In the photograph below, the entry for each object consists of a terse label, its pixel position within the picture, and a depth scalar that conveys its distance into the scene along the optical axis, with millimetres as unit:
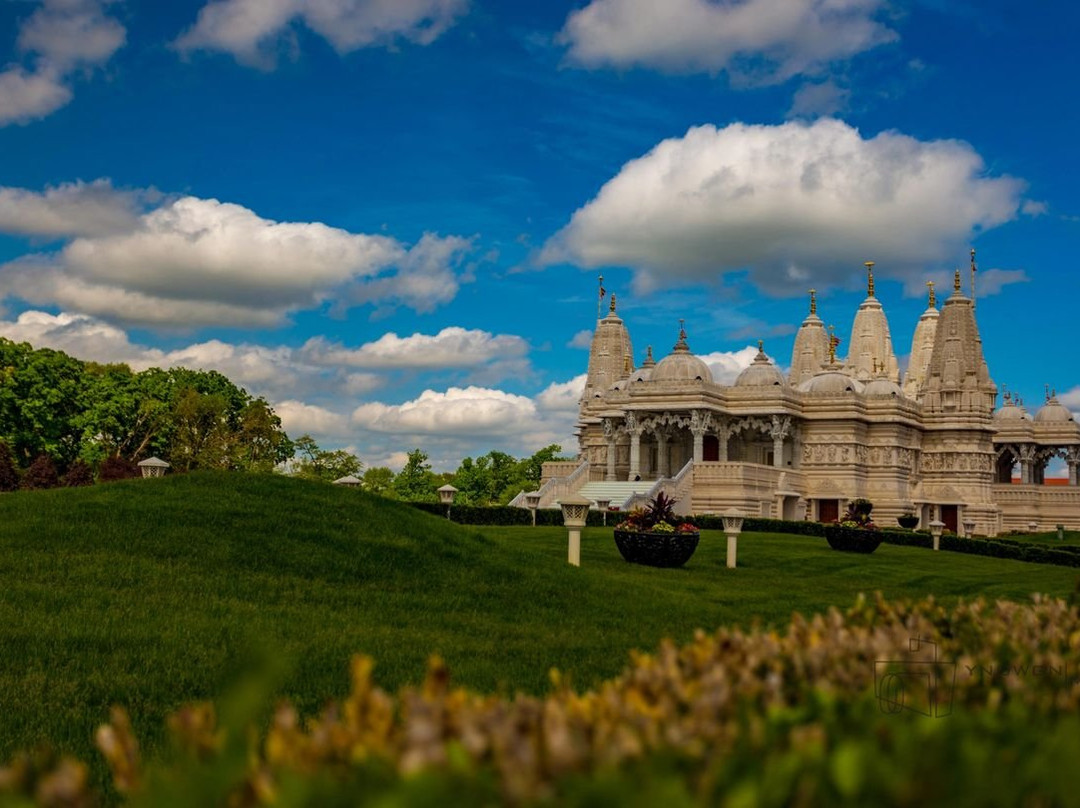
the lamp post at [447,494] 33881
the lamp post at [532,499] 51584
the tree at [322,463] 62781
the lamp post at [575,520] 21656
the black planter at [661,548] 22953
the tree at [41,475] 40781
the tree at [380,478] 76625
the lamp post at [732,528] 24469
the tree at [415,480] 77875
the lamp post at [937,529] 37031
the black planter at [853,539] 31422
